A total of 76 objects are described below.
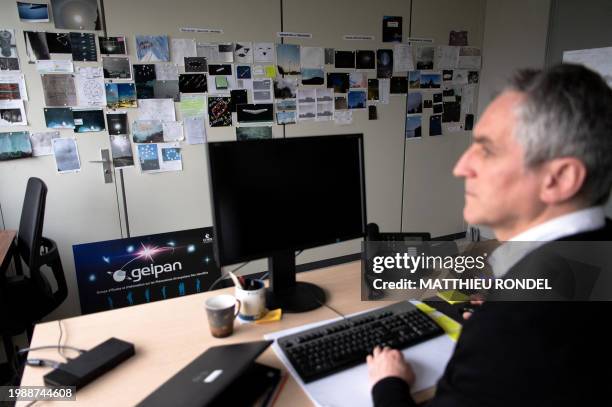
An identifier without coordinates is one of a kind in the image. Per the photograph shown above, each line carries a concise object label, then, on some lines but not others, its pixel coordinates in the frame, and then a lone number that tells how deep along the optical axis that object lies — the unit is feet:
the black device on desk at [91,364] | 3.12
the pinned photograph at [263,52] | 9.79
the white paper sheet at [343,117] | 11.10
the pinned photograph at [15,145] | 7.91
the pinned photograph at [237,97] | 9.76
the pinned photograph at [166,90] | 9.00
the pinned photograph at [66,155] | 8.37
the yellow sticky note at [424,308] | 4.17
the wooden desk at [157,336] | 3.08
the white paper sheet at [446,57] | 12.18
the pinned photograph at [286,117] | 10.41
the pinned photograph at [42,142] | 8.16
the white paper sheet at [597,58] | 9.57
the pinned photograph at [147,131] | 8.96
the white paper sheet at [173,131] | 9.24
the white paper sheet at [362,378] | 2.96
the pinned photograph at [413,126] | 12.14
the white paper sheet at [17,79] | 7.74
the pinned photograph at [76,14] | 7.88
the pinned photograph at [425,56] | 11.89
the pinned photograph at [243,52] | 9.59
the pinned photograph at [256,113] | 9.96
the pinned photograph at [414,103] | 12.02
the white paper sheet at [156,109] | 8.94
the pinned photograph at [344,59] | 10.78
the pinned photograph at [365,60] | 11.06
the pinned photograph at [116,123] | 8.70
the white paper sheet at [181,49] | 8.98
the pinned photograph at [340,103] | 11.03
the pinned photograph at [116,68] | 8.45
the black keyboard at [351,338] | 3.27
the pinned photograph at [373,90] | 11.36
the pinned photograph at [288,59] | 10.08
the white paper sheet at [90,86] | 8.31
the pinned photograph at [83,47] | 8.11
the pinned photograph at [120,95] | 8.59
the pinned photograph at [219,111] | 9.59
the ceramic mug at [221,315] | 3.72
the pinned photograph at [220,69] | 9.41
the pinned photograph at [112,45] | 8.34
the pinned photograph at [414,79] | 11.89
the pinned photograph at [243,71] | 9.69
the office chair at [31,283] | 6.19
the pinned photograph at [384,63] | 11.33
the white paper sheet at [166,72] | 8.93
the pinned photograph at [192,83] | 9.21
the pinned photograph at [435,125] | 12.51
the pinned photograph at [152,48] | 8.68
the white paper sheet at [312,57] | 10.36
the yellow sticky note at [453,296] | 4.38
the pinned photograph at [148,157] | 9.09
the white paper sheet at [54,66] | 7.94
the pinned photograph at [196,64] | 9.18
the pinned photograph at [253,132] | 10.05
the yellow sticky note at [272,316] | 4.07
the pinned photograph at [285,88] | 10.25
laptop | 2.78
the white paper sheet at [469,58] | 12.54
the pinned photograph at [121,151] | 8.84
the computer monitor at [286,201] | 3.90
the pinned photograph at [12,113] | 7.82
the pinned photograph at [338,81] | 10.82
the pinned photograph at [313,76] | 10.50
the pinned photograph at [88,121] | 8.41
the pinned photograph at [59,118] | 8.18
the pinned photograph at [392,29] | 11.23
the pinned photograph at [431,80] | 12.13
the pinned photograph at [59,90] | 8.07
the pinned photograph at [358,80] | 11.07
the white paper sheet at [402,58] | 11.53
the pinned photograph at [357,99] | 11.18
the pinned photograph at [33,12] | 7.63
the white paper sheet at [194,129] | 9.43
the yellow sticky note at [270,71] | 9.99
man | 2.15
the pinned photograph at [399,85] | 11.68
